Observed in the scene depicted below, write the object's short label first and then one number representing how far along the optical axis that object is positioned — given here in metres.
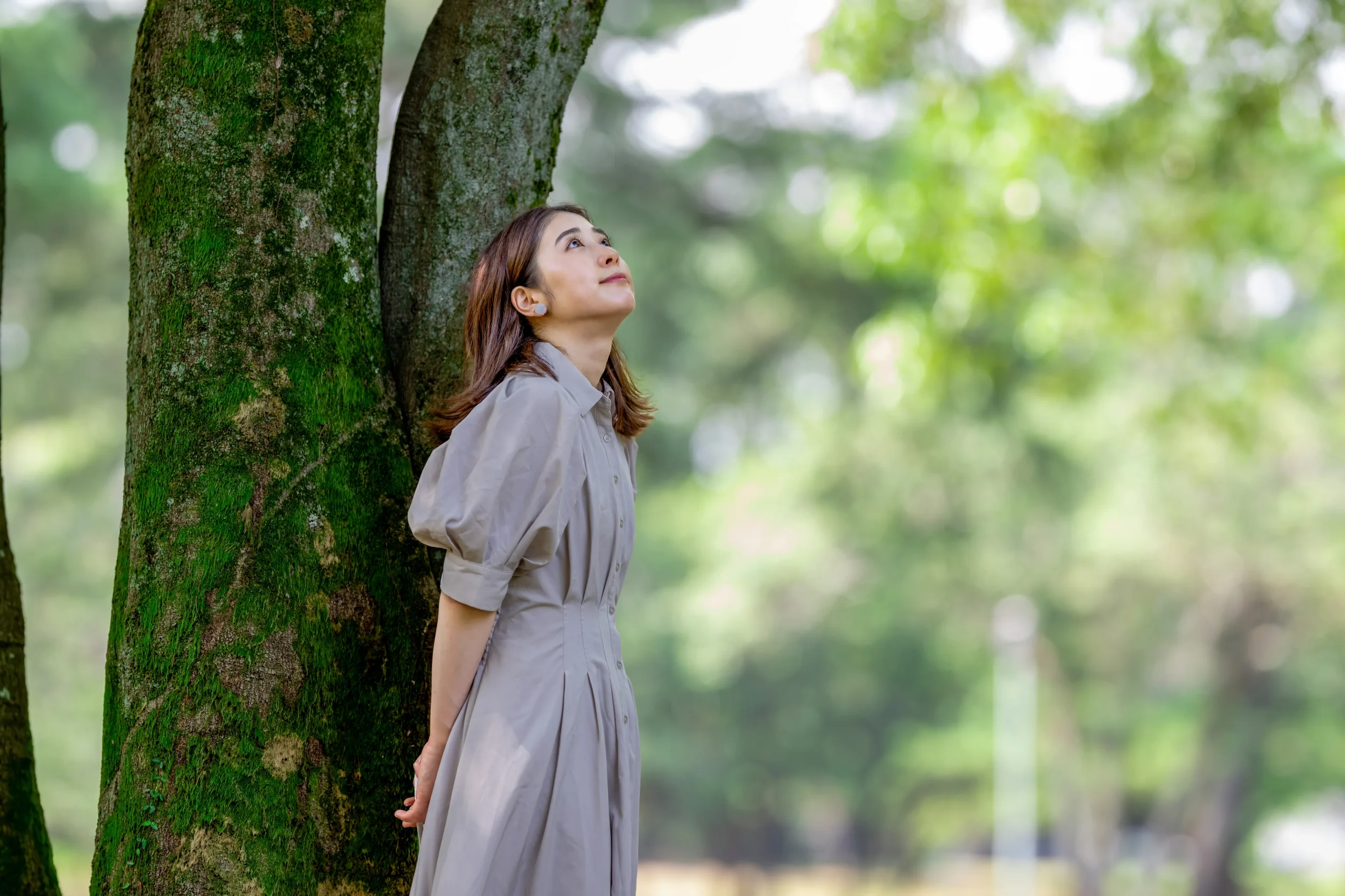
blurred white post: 55.56
